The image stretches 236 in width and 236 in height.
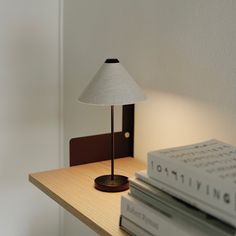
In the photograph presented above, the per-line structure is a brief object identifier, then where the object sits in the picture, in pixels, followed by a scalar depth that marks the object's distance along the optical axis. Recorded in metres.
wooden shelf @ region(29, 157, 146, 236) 1.18
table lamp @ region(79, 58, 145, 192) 1.30
